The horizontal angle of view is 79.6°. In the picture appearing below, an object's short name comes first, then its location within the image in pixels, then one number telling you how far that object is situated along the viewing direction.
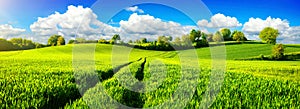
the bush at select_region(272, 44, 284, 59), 42.82
